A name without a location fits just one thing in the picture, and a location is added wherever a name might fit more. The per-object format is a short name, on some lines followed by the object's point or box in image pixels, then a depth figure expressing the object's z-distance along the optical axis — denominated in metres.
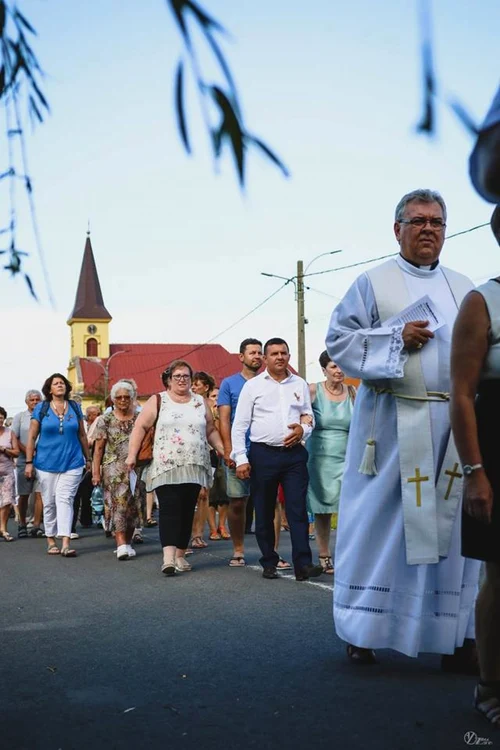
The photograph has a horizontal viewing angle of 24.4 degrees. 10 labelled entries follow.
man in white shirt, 9.00
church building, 107.38
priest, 5.06
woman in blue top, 12.15
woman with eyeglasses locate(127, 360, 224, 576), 9.68
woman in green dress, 9.49
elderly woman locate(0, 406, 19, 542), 14.53
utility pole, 32.06
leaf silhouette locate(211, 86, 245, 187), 1.57
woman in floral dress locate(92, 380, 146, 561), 11.42
